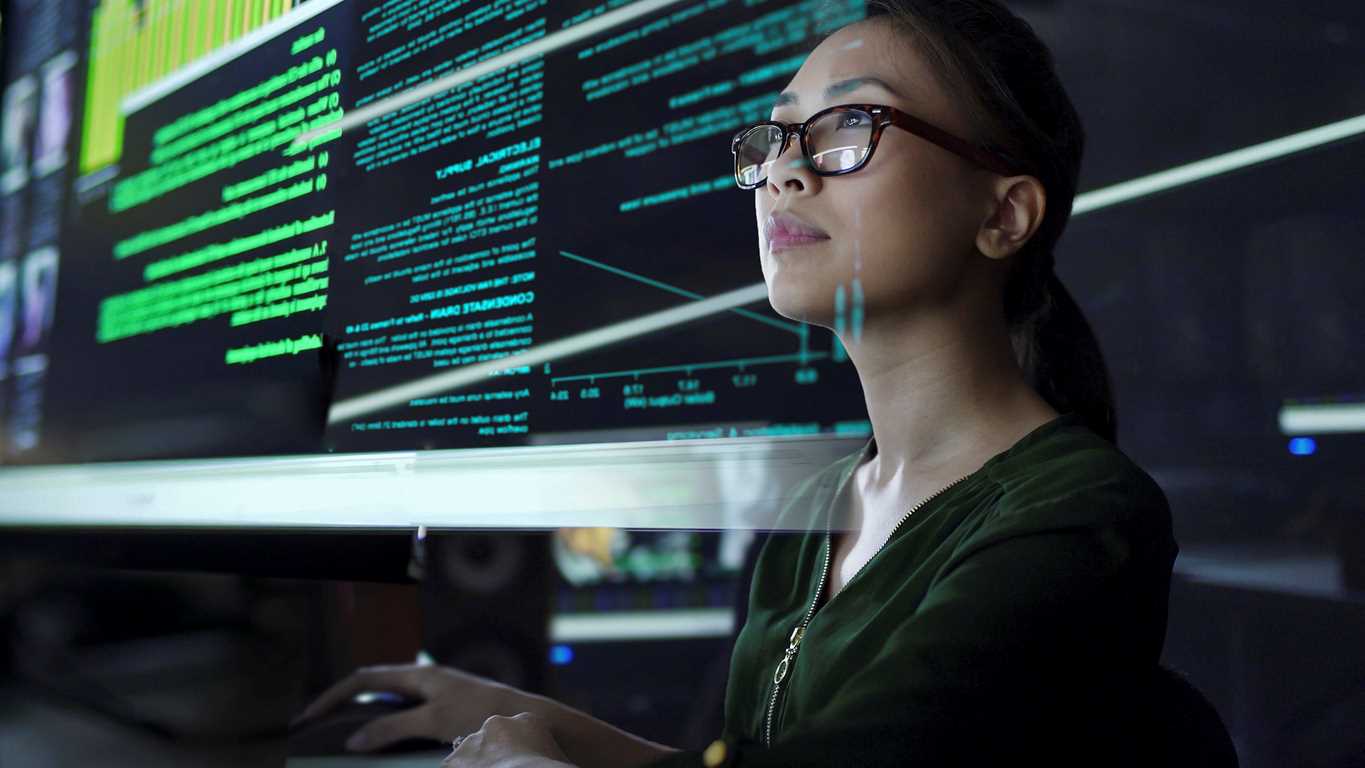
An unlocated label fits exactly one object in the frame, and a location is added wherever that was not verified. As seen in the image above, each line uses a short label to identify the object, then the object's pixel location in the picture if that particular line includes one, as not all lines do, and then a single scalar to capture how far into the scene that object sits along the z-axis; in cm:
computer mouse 72
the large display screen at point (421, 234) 64
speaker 75
